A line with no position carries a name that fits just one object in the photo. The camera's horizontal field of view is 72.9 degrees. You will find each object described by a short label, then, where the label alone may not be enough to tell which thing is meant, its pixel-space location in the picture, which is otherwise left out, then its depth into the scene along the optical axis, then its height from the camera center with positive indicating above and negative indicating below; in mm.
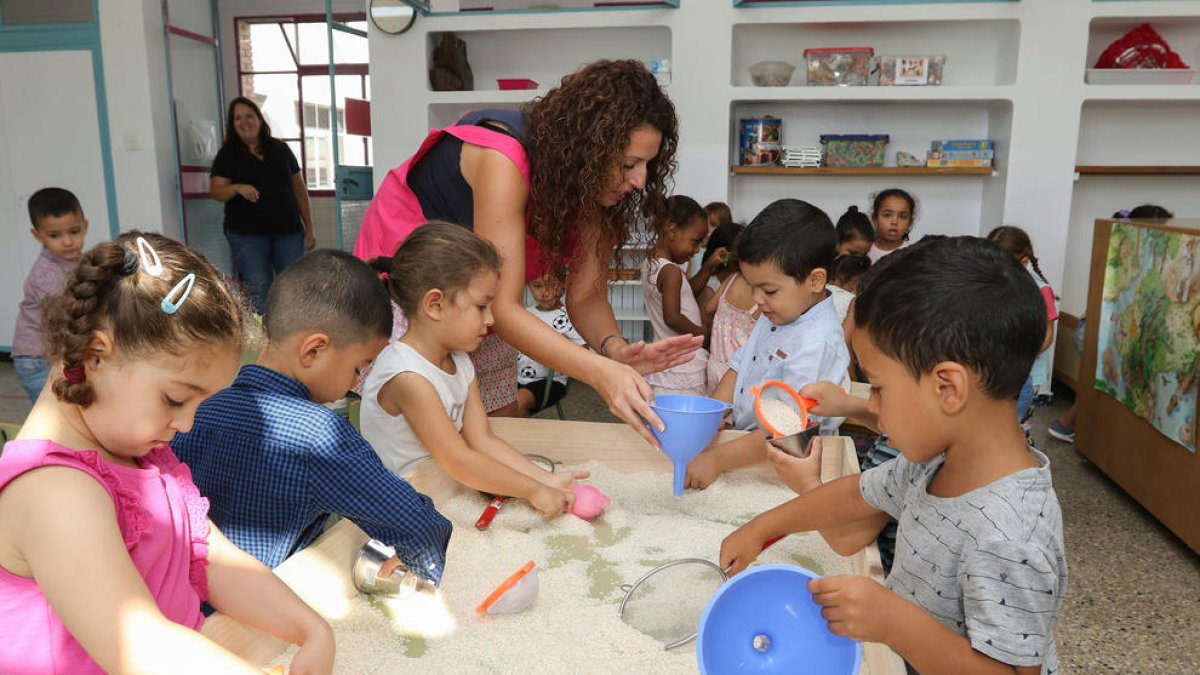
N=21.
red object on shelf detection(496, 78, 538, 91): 4156 +475
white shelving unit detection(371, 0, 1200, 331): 3898 +410
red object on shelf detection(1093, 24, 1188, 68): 3887 +613
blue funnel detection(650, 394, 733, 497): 1184 -367
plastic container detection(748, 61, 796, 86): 4090 +530
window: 6941 +883
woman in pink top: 1375 -19
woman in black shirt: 4664 -111
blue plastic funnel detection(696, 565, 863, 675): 765 -424
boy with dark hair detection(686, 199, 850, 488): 1697 -256
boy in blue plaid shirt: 1029 -346
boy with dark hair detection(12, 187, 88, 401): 2514 -271
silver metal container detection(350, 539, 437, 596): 1021 -497
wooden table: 846 -484
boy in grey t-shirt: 745 -292
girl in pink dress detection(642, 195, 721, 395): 3178 -385
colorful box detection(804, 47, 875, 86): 4051 +566
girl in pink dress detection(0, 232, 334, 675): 633 -270
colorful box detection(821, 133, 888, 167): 4234 +156
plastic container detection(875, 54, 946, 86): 4004 +537
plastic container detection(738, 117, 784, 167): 4301 +203
